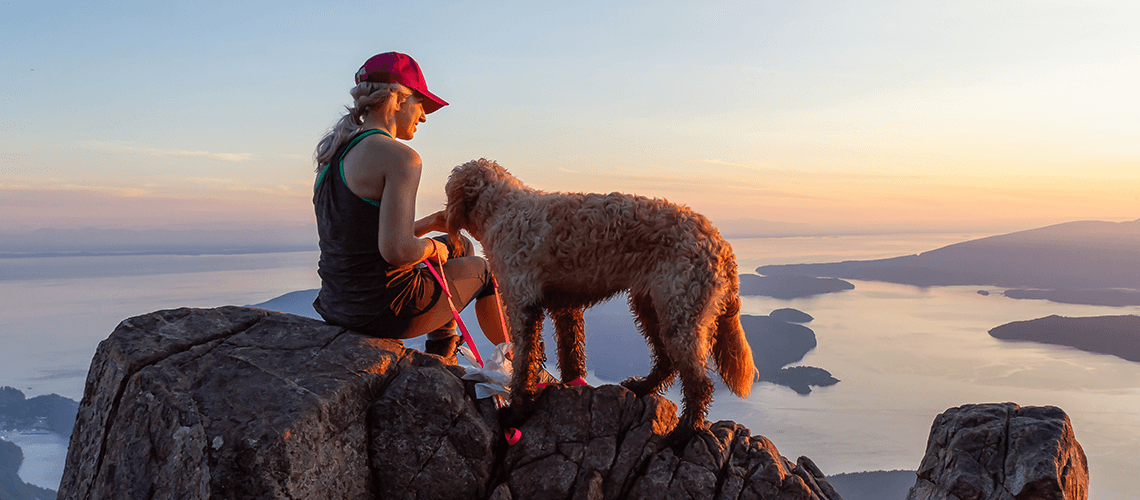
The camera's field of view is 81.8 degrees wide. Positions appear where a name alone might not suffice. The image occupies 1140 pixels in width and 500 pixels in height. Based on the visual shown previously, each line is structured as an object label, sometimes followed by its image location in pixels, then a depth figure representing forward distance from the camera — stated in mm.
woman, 4344
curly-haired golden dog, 4477
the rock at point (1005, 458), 4031
